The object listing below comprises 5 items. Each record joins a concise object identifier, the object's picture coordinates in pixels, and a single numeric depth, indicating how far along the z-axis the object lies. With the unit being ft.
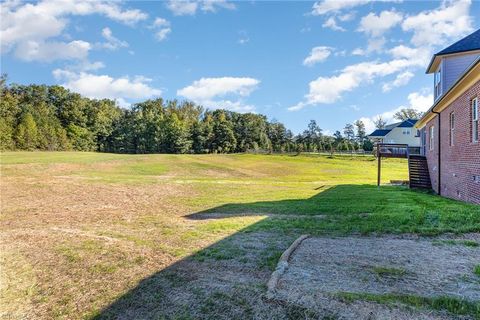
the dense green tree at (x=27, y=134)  171.53
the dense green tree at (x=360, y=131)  297.53
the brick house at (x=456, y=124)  33.06
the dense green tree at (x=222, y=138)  241.96
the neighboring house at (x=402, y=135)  176.04
